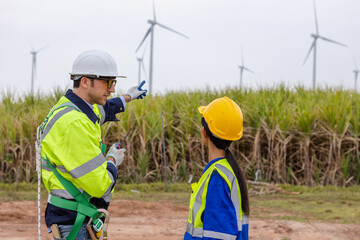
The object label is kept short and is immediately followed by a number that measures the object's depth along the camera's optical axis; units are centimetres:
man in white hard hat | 301
